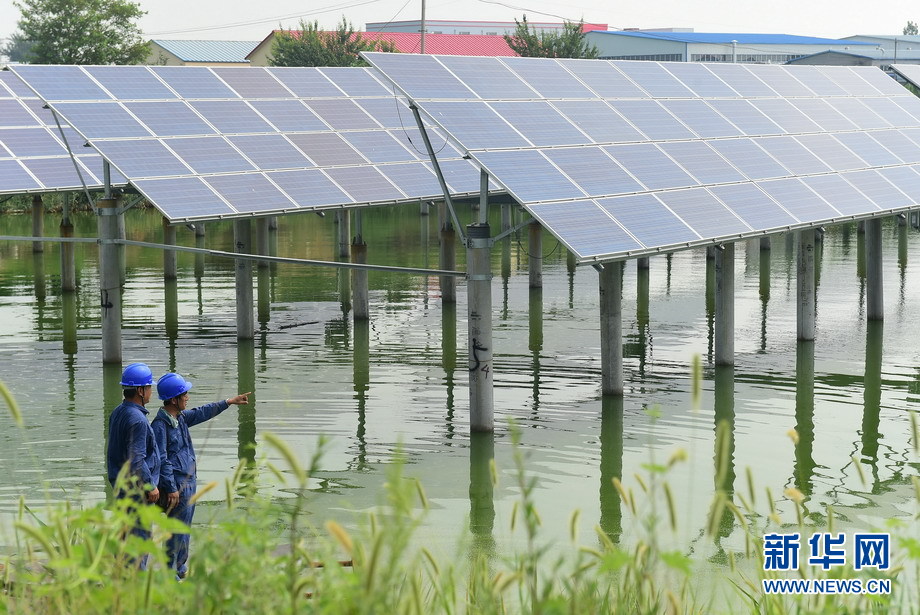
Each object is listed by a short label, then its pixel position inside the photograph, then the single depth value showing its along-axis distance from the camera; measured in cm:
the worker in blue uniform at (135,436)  880
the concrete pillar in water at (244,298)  2148
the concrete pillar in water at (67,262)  2655
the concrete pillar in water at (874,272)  2277
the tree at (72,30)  6444
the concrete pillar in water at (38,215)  2845
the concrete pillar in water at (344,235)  2857
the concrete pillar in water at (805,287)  2108
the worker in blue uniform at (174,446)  916
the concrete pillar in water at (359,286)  2370
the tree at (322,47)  6906
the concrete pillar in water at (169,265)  2941
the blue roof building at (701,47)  9744
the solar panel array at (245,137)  1905
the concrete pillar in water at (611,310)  1666
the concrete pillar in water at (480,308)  1488
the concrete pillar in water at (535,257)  2750
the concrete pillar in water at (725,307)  1891
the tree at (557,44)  7181
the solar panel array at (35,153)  2434
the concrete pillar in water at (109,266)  1892
